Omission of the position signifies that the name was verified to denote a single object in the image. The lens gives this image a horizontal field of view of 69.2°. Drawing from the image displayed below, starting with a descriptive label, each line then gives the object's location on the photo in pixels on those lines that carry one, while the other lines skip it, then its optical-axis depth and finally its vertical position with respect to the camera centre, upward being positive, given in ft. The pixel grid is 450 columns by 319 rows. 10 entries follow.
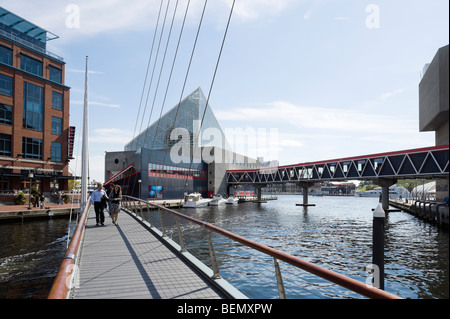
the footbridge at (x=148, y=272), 11.56 -6.77
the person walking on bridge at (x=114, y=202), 47.29 -4.72
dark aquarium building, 210.59 +8.65
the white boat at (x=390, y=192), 484.25 -32.21
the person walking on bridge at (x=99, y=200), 47.14 -4.37
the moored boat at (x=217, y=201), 212.07 -19.70
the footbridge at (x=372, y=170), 136.67 +1.39
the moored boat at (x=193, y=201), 187.07 -17.55
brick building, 139.33 +27.71
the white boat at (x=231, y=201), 238.99 -21.68
